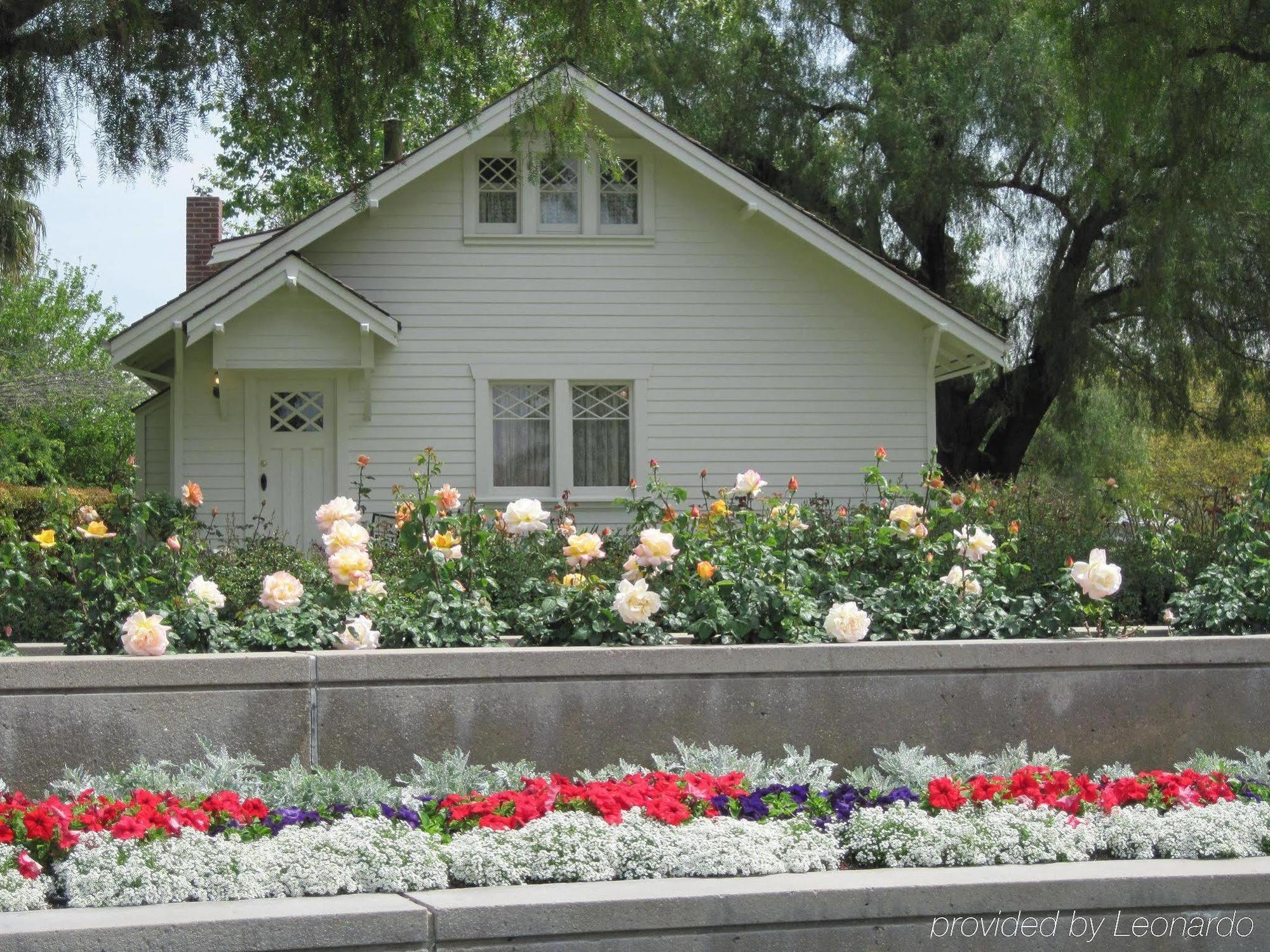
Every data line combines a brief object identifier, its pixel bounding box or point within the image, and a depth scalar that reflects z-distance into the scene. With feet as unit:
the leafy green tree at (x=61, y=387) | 81.97
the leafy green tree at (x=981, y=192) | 60.64
